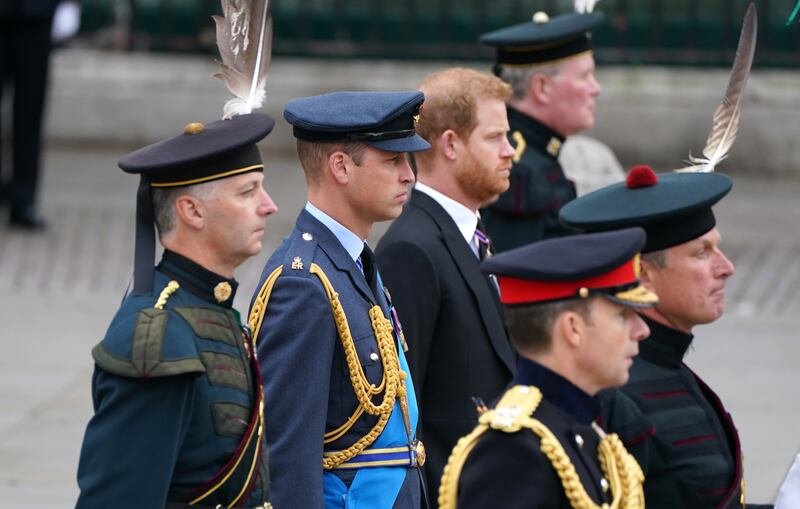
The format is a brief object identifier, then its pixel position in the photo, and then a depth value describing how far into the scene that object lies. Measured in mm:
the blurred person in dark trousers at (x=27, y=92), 21875
